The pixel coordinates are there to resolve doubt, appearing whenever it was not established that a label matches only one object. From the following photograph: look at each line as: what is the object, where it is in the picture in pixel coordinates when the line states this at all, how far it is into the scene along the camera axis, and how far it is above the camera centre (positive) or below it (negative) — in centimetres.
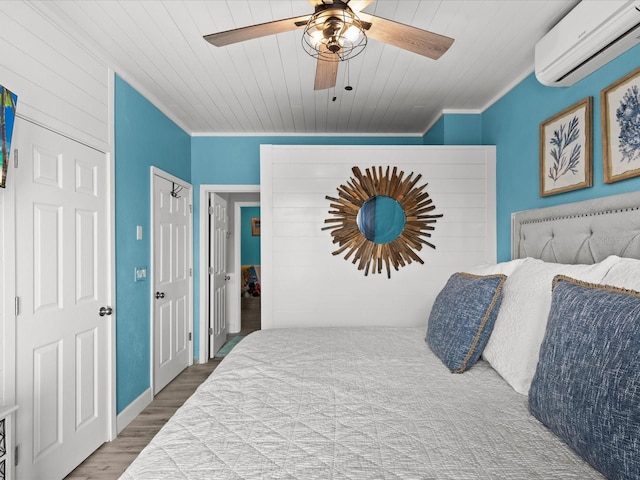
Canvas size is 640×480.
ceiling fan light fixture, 142 +85
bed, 88 -55
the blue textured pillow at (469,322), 155 -35
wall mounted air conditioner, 154 +92
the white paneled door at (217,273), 430 -37
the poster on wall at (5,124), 146 +48
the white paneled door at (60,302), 179 -33
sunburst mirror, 303 +15
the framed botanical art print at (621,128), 163 +52
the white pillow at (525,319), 134 -31
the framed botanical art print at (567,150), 194 +52
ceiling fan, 143 +88
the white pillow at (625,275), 108 -11
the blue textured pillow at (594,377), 79 -34
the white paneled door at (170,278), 325 -34
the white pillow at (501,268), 184 -15
